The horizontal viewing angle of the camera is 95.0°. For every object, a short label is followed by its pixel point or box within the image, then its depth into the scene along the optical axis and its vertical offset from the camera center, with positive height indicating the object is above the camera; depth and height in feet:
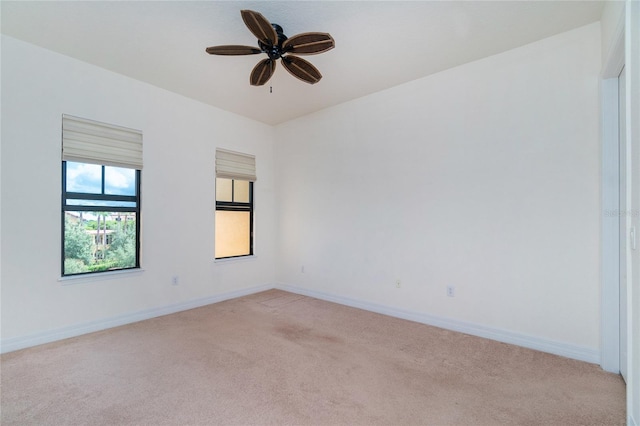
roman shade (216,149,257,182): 13.89 +2.42
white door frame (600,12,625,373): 7.31 -0.32
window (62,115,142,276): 9.70 +0.61
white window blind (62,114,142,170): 9.57 +2.47
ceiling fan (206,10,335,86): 6.62 +4.18
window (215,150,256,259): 14.05 +0.50
